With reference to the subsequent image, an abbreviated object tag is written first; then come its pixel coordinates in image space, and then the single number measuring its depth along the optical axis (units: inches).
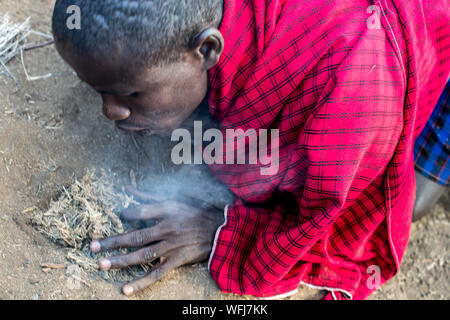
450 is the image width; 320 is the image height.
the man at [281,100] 48.9
